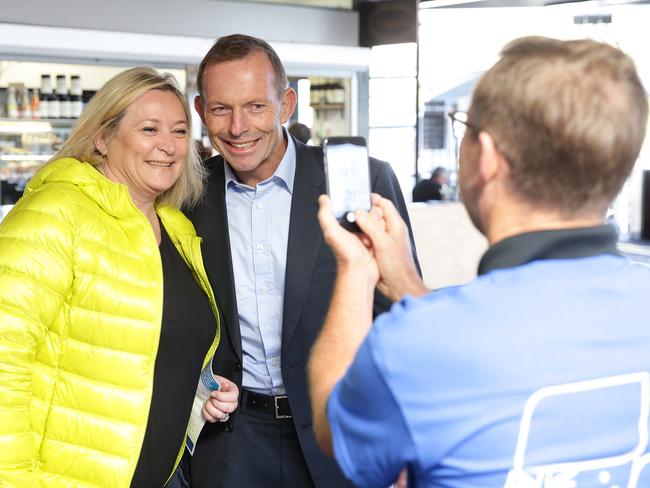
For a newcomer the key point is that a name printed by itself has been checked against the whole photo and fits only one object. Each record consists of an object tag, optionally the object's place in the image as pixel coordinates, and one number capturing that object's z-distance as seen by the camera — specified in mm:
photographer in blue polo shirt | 908
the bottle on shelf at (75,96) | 6223
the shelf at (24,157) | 6062
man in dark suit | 1987
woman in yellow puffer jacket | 1647
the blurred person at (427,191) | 8648
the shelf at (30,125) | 6043
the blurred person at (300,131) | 5809
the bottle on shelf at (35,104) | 6066
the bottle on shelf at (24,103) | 6031
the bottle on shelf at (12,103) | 5977
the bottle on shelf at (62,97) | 6164
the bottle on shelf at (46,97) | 6113
